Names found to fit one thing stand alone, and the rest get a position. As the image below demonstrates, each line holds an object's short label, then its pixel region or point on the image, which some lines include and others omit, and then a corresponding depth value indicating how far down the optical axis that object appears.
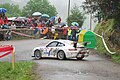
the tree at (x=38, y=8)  98.81
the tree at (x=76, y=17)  61.12
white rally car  22.80
